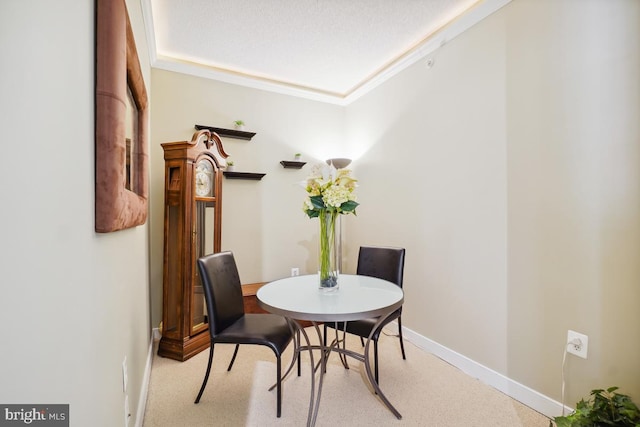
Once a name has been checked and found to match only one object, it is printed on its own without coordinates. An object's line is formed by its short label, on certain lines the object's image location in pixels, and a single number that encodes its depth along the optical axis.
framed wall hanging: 0.93
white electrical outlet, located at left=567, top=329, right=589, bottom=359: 1.65
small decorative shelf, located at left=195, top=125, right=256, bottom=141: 3.10
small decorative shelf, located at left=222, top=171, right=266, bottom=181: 3.20
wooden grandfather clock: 2.46
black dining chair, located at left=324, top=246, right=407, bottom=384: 2.10
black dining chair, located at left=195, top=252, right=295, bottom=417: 1.82
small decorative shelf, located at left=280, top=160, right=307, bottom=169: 3.49
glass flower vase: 1.88
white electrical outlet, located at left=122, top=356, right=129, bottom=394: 1.31
